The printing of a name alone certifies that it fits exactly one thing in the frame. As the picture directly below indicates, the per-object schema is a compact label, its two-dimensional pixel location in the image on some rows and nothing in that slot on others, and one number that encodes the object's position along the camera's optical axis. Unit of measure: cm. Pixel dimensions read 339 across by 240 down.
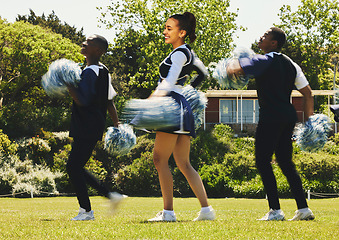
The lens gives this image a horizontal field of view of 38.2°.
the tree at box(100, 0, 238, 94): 3262
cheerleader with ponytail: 513
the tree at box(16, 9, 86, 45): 5016
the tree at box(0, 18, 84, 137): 2888
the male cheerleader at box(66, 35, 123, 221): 561
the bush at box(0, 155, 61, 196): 2295
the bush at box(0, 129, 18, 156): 2509
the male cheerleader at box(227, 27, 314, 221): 527
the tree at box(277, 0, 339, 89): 4306
